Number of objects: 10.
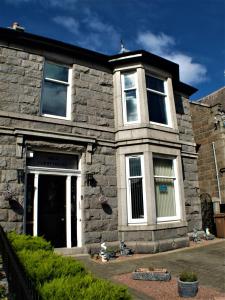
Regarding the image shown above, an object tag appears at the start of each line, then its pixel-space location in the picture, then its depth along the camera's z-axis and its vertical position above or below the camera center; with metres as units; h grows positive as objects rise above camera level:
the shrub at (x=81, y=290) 2.71 -0.79
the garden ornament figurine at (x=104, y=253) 8.01 -1.24
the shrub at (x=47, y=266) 3.51 -0.72
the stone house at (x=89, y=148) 8.59 +2.02
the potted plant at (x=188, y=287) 4.97 -1.39
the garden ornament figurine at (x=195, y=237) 10.78 -1.15
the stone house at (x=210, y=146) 14.48 +3.14
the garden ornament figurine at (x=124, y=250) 8.84 -1.28
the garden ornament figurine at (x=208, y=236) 11.18 -1.17
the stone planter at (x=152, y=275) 5.84 -1.37
